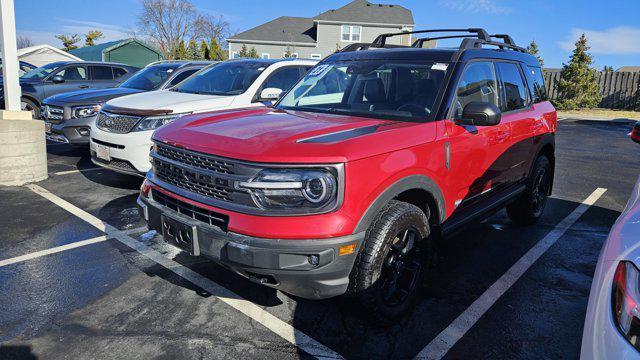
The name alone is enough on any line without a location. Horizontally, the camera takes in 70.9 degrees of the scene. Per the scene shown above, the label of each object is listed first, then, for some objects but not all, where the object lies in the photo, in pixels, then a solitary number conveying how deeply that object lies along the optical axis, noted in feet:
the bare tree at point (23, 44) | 253.32
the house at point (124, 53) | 122.83
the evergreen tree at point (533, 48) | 89.30
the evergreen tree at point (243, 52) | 126.72
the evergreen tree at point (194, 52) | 146.69
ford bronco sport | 8.16
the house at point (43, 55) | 121.82
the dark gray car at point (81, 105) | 24.04
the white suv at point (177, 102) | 18.53
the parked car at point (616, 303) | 5.08
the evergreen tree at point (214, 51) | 125.70
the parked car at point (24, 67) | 52.38
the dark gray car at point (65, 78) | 38.27
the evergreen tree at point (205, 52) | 130.72
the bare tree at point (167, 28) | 178.19
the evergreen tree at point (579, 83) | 74.59
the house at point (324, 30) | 127.54
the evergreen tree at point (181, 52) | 137.90
